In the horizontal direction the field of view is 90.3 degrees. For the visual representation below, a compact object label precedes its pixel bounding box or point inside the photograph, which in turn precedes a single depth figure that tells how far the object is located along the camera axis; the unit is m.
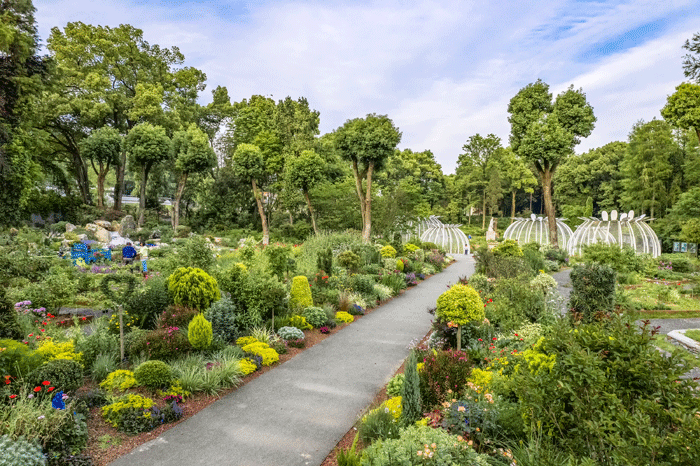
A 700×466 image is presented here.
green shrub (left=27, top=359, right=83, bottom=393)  4.04
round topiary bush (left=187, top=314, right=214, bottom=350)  5.58
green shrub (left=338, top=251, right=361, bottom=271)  11.80
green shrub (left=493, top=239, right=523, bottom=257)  14.52
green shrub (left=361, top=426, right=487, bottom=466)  2.77
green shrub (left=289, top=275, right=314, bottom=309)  8.25
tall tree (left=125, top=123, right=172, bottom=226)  21.06
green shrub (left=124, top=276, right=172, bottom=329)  6.57
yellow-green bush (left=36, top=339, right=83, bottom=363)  4.84
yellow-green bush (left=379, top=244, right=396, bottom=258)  15.13
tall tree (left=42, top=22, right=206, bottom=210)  21.45
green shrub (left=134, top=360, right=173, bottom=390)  4.64
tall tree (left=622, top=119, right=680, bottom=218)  28.75
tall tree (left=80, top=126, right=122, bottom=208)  21.06
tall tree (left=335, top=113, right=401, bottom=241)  16.95
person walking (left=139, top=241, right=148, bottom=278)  14.80
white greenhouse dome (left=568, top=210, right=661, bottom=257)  21.19
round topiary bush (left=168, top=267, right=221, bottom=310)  6.70
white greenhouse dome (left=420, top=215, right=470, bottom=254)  27.66
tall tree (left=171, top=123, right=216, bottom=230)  21.05
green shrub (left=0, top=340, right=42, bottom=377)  4.07
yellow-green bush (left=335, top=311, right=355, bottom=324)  8.62
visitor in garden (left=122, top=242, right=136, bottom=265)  12.96
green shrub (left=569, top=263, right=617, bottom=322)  7.48
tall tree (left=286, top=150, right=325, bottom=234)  19.55
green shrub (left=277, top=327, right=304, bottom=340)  7.02
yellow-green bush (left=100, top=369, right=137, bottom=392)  4.61
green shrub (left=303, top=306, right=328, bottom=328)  7.96
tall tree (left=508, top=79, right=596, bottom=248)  18.42
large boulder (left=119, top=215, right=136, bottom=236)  20.90
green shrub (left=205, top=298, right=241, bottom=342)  6.46
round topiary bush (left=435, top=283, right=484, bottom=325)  5.73
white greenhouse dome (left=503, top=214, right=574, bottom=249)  25.48
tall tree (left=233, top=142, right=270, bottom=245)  19.88
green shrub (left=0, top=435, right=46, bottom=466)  2.98
